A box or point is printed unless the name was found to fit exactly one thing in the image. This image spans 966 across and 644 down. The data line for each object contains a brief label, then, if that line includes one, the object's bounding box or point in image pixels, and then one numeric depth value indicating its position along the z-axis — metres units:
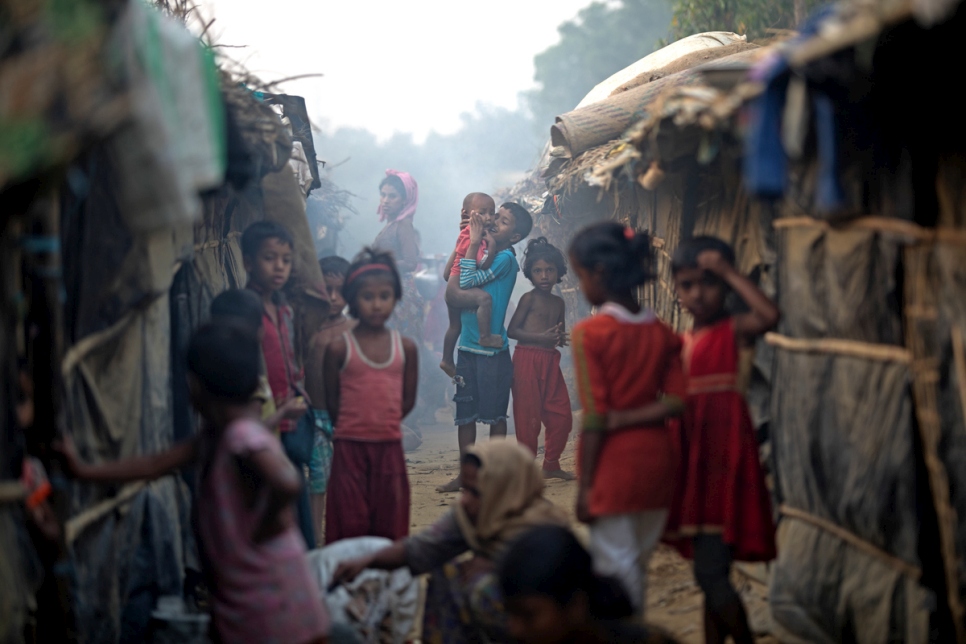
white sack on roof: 10.15
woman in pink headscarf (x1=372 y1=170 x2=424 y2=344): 12.95
